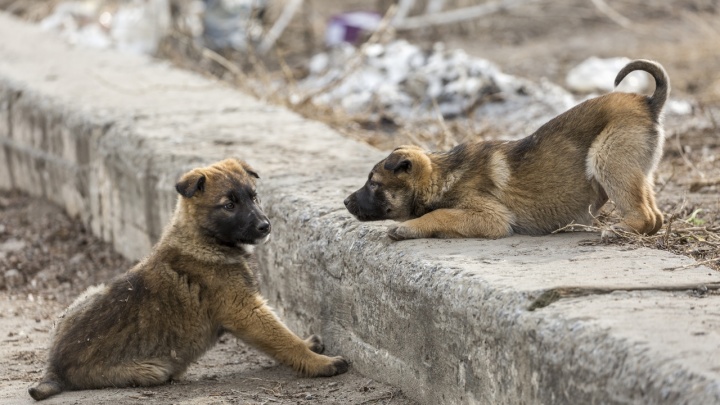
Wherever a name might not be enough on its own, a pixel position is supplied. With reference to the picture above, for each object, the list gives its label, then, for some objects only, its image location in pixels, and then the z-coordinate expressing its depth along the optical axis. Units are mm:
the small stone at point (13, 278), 16750
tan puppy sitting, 11445
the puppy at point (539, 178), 11156
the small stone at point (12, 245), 18312
